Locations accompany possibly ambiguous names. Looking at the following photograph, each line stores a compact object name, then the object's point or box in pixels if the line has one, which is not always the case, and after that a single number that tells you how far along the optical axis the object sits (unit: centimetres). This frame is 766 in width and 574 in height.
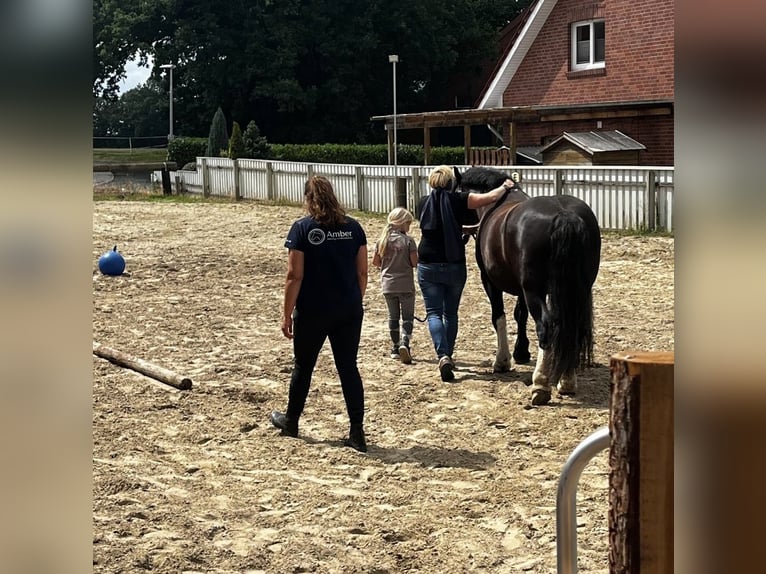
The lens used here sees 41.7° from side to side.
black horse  716
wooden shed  2062
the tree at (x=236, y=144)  3059
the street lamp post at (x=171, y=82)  4599
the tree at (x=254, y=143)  3284
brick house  2286
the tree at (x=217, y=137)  3891
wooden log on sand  800
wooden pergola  2250
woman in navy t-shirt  627
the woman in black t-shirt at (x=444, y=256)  822
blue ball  1382
